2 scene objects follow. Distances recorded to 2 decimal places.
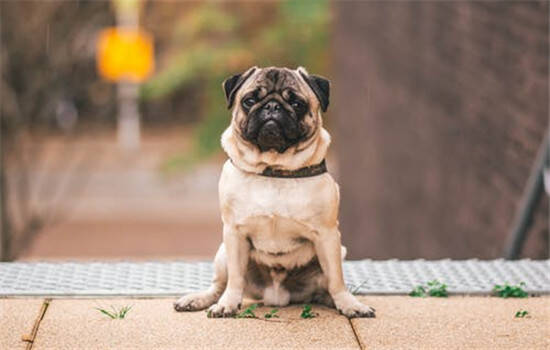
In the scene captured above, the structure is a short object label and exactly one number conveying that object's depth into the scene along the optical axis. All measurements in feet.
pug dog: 26.61
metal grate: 30.88
